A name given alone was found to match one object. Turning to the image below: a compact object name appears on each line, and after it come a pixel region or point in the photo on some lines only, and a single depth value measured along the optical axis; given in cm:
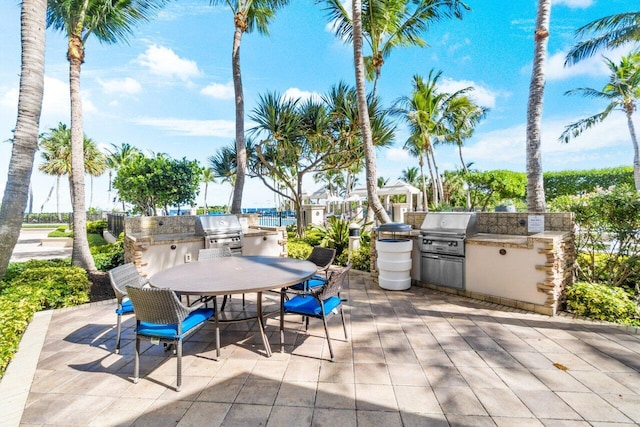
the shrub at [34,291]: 300
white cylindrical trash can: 488
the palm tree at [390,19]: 775
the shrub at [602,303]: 347
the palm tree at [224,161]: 1279
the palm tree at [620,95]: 1254
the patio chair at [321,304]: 269
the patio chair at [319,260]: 371
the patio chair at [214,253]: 402
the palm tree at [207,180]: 3057
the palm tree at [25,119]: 351
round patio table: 249
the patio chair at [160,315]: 217
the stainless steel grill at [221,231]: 542
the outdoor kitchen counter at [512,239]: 377
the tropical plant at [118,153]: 2355
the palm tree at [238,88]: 773
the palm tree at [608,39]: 877
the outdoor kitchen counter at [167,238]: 470
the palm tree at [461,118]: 1413
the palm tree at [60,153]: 1945
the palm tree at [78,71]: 516
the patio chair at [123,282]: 275
